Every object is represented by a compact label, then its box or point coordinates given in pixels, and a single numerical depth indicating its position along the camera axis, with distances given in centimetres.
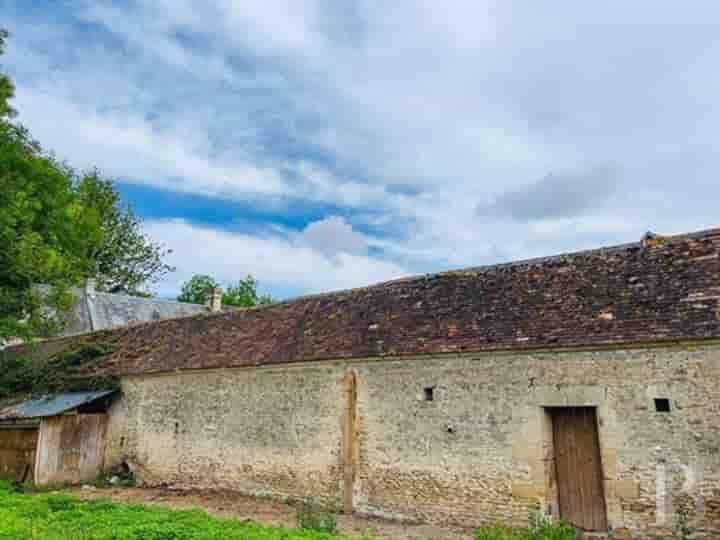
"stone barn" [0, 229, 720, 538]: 900
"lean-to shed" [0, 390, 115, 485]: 1547
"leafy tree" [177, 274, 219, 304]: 4894
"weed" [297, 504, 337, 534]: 973
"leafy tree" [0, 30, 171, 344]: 1602
